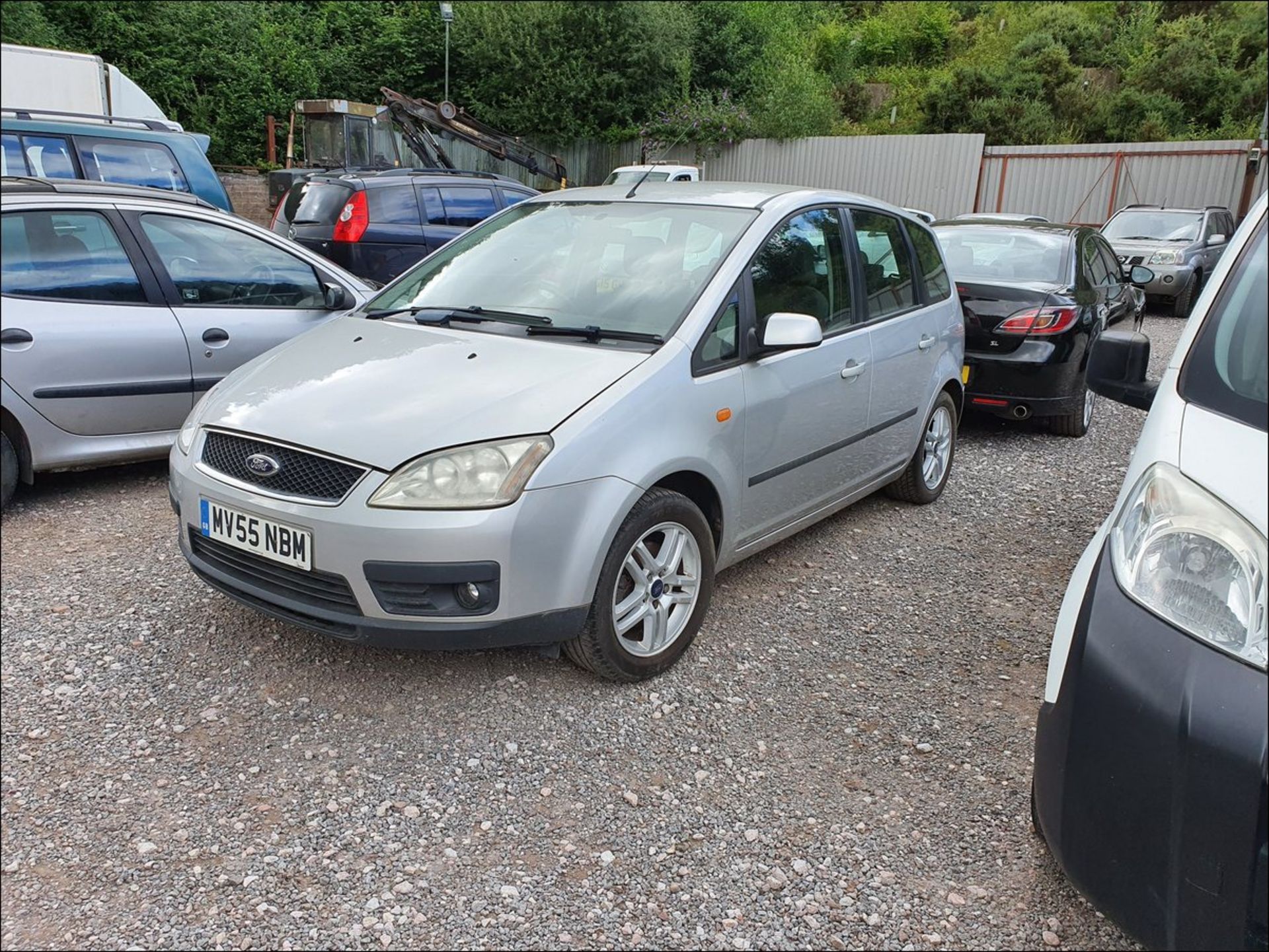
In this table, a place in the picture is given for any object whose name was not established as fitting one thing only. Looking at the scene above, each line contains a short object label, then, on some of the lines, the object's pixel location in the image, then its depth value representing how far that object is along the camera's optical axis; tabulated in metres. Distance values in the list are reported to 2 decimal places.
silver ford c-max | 2.77
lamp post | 21.27
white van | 1.67
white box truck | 8.23
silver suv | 13.93
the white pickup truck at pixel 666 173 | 17.17
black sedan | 6.29
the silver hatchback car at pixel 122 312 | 4.21
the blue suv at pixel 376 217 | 9.48
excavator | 17.31
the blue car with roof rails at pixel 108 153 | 7.79
